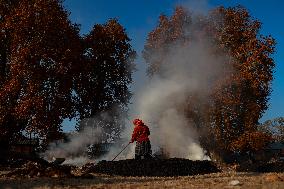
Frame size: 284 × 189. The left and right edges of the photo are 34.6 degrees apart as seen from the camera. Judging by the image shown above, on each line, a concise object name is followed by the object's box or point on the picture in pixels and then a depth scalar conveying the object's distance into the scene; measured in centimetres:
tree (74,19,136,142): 3319
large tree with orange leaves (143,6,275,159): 3023
